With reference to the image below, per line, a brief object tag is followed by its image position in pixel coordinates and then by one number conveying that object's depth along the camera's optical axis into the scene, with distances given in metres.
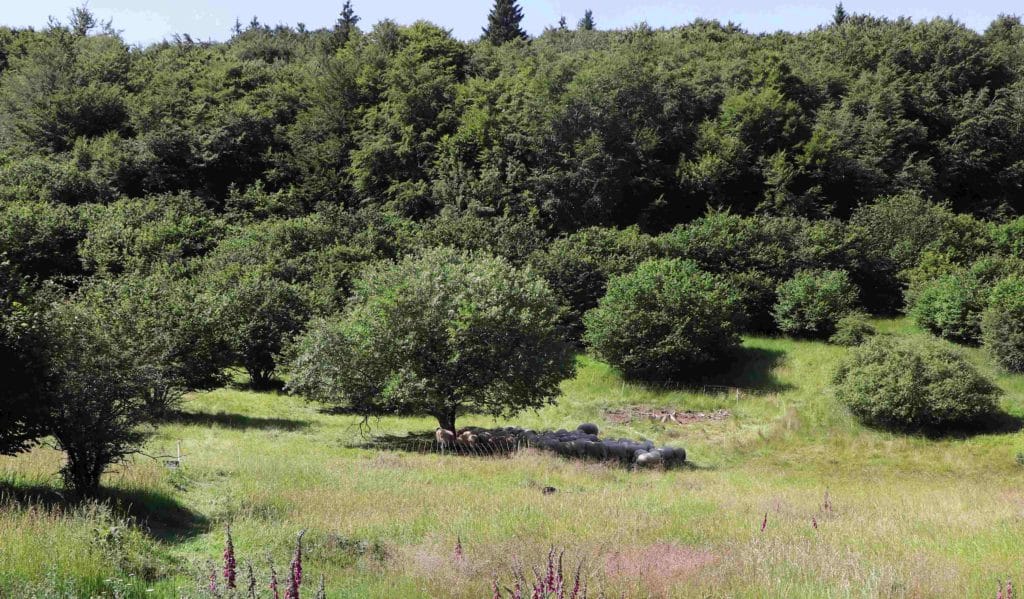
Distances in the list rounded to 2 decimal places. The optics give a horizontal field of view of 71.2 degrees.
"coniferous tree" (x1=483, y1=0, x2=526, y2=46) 109.44
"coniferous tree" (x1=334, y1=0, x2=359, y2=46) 90.29
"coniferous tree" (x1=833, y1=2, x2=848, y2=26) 106.38
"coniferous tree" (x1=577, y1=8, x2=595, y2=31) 135.02
